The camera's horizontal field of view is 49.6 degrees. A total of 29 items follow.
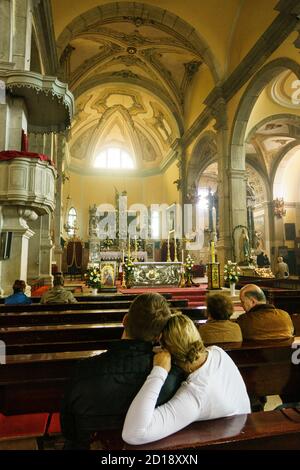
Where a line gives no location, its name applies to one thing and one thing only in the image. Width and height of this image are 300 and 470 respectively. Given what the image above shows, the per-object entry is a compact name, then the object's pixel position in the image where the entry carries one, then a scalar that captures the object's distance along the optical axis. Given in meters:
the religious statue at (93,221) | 13.55
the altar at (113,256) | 15.96
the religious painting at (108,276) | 9.09
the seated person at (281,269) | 10.86
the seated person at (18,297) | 4.43
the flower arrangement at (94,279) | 7.81
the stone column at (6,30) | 6.38
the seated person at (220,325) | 2.23
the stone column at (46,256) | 10.16
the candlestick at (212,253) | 8.93
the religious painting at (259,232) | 17.48
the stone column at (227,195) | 11.72
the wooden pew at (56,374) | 1.87
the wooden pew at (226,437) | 1.20
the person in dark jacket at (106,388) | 1.28
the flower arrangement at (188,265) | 9.99
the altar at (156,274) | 9.93
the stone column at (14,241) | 6.16
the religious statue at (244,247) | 11.23
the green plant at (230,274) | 7.85
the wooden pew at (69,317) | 3.42
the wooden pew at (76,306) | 4.08
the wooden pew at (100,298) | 5.29
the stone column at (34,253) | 9.60
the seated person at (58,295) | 4.55
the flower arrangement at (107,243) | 18.03
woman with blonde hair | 1.18
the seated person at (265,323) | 2.37
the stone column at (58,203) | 13.61
